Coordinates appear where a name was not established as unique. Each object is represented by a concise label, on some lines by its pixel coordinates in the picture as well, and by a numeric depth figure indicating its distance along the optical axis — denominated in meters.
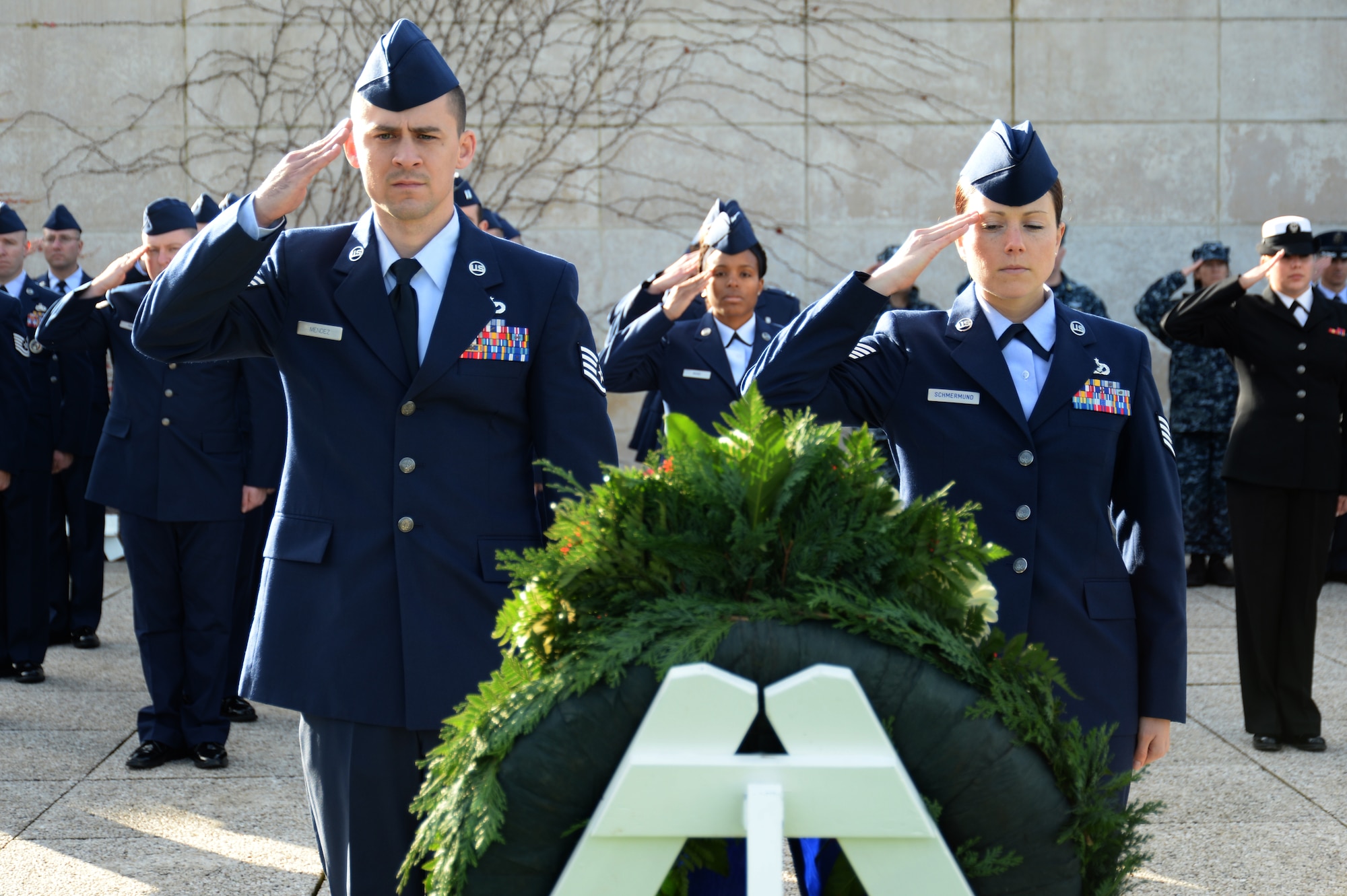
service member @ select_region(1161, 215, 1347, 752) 5.30
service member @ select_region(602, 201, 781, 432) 5.83
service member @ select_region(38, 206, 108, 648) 7.09
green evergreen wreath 1.40
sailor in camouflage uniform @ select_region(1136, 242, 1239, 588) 8.57
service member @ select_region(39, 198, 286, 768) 5.05
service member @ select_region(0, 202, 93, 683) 6.33
